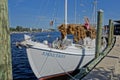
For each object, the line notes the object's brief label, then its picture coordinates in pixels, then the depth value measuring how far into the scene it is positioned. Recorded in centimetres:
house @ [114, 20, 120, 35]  2025
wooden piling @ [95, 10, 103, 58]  616
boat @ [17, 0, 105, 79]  572
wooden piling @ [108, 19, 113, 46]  925
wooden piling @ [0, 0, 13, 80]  121
